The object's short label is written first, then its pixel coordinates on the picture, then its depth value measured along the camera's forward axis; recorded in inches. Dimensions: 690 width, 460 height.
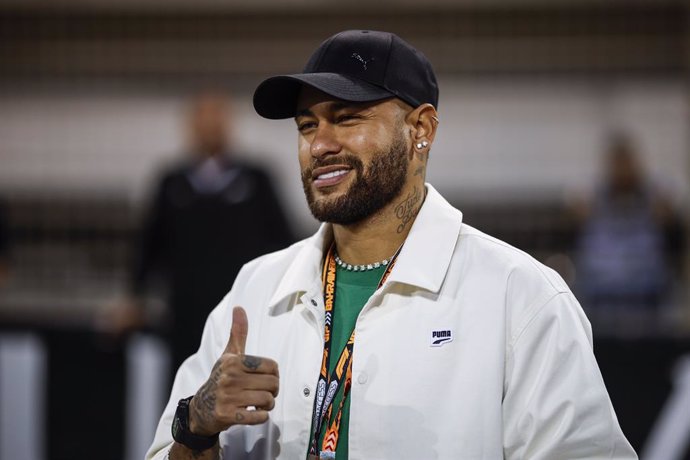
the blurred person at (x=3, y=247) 247.1
